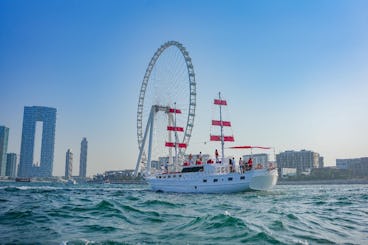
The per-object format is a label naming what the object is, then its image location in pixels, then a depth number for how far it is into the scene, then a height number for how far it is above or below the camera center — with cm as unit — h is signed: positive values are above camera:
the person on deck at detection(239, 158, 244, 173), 5222 -9
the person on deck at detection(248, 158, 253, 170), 5258 +11
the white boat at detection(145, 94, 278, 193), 5025 -216
